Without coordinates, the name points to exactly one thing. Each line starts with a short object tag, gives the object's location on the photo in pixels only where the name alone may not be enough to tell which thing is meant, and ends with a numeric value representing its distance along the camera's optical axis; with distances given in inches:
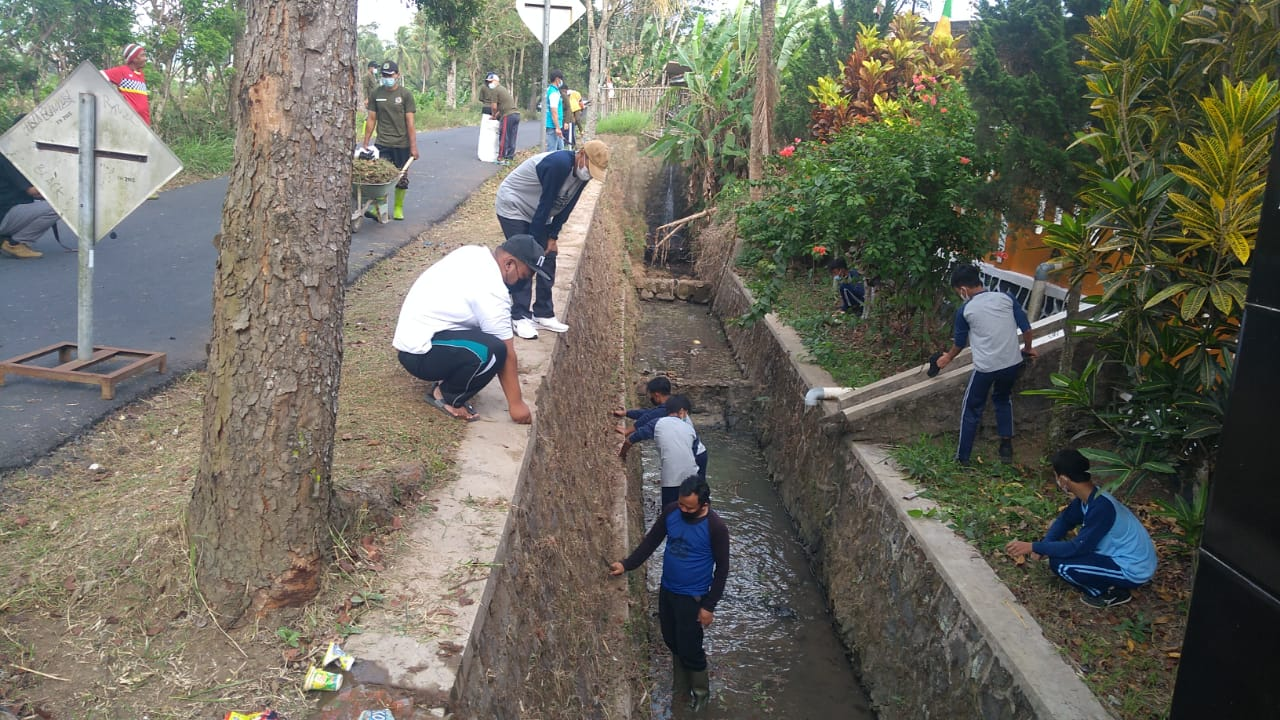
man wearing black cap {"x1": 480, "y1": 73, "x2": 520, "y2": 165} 624.1
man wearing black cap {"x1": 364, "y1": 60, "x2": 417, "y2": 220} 461.7
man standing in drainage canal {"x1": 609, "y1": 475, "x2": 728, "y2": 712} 234.1
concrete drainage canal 268.1
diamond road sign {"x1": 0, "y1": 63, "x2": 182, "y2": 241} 201.8
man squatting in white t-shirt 215.5
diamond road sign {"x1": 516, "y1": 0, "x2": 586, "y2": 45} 515.2
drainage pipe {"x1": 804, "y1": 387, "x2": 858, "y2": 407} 348.2
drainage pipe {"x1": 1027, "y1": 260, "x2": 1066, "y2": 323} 333.4
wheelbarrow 427.5
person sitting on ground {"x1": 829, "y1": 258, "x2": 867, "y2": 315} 458.0
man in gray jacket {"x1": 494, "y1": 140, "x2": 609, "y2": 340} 288.2
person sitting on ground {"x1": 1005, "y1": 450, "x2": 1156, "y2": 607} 197.9
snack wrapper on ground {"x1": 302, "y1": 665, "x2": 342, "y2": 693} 119.0
